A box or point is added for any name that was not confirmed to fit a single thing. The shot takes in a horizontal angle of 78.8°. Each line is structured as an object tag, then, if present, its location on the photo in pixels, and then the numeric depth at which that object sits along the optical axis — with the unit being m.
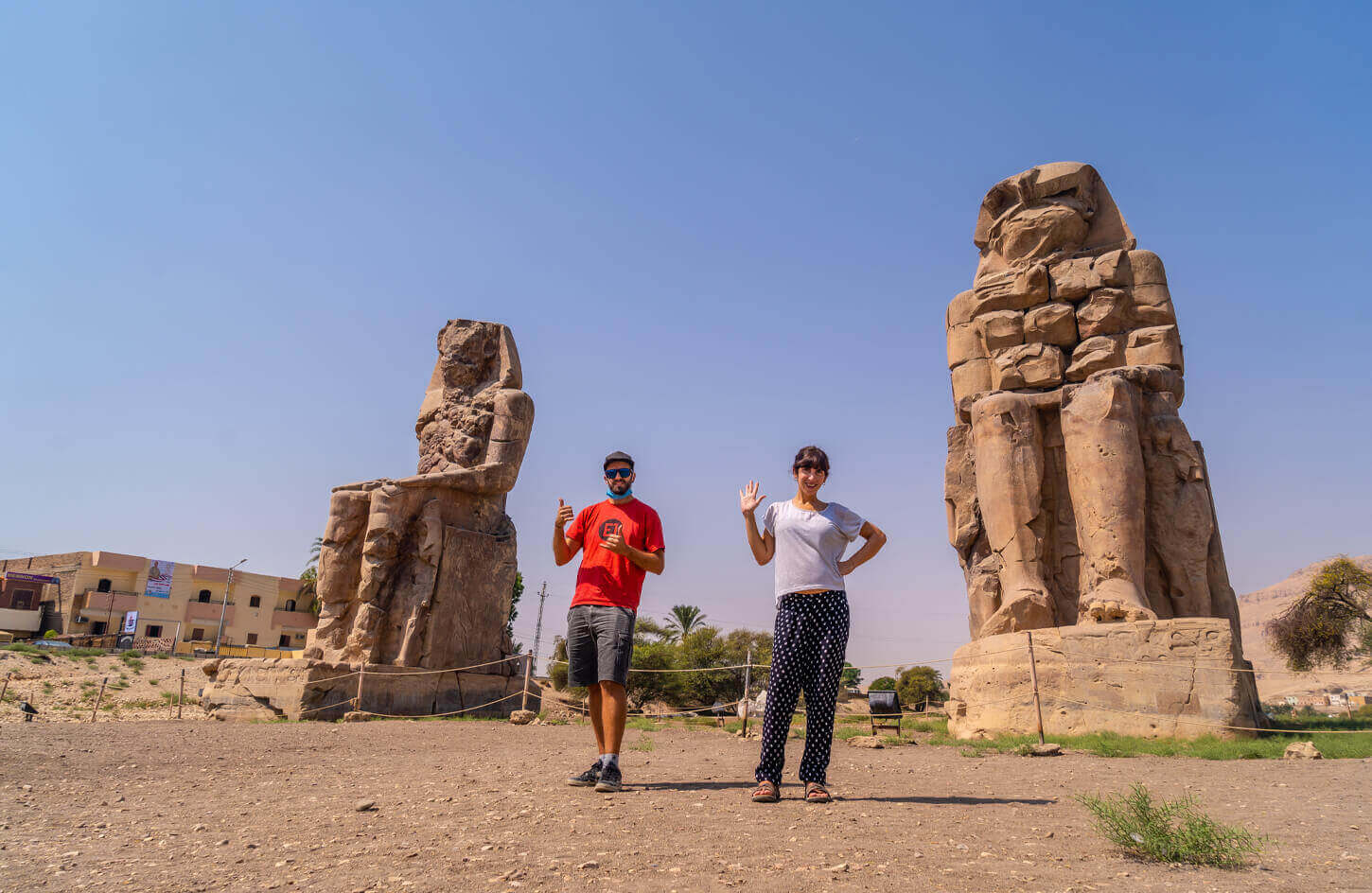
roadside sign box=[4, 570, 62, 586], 35.03
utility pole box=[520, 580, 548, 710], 10.08
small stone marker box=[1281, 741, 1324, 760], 5.16
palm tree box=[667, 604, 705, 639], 33.19
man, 3.92
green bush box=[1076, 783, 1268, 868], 2.52
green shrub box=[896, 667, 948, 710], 27.44
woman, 3.65
